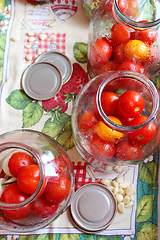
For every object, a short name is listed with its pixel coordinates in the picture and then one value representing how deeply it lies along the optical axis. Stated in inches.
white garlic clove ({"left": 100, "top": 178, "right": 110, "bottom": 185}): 26.1
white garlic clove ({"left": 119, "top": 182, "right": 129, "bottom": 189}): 26.2
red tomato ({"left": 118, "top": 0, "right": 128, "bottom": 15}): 24.0
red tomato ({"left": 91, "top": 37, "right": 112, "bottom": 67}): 24.6
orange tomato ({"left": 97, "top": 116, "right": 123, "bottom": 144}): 20.3
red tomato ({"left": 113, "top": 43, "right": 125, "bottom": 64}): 24.1
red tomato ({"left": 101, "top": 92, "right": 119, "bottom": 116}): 21.8
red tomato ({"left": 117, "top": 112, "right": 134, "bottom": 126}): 21.9
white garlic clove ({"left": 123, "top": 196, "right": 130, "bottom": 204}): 25.5
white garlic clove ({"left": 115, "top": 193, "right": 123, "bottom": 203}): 25.5
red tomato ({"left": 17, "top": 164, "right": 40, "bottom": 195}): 18.3
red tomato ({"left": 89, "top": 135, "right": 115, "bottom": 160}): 21.5
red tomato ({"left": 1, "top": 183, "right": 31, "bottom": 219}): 18.8
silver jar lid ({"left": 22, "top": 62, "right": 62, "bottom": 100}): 29.0
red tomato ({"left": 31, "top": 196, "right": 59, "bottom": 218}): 19.3
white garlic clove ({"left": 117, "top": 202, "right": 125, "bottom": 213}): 25.2
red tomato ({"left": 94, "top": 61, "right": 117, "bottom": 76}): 25.4
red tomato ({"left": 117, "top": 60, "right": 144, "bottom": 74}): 23.9
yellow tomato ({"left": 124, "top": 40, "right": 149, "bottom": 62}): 23.3
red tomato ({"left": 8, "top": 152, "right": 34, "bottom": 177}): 19.6
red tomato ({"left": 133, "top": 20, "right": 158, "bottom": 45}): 23.4
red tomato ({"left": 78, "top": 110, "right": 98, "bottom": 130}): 21.5
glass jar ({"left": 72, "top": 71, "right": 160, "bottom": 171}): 20.2
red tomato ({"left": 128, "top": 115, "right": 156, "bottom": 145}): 20.4
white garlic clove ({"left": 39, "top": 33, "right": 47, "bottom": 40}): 31.9
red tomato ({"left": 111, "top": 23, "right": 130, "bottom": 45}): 23.5
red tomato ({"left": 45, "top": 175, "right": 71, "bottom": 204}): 19.5
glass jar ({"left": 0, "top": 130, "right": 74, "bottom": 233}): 18.8
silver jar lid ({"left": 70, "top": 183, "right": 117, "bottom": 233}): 24.4
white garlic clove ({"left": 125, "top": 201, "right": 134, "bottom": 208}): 25.5
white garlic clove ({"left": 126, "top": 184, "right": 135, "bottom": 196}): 25.9
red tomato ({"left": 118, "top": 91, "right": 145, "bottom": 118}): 20.2
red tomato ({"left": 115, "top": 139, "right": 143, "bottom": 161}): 21.3
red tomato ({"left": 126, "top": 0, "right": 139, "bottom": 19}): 25.3
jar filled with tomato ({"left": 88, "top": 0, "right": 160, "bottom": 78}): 23.4
